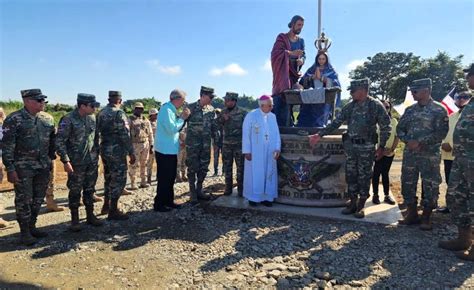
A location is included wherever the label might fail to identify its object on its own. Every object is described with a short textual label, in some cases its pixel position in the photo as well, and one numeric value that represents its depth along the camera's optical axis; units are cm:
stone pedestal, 600
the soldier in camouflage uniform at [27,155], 457
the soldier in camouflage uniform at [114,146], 570
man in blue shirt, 588
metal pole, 717
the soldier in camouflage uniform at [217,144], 862
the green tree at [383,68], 4612
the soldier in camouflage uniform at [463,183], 414
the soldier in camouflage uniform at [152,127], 915
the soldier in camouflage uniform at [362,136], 530
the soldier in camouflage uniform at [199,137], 645
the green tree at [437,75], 3391
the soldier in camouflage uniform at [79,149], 500
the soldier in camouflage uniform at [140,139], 827
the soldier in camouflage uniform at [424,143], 488
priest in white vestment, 615
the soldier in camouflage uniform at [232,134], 676
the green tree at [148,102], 4073
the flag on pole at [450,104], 712
